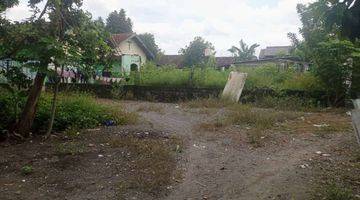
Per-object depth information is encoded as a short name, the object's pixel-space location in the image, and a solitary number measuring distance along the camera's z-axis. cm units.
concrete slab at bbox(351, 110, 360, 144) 292
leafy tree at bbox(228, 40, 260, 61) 3959
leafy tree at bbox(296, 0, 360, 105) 1138
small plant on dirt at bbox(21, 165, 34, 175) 556
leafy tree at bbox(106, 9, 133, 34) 3609
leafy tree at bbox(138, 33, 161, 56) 3628
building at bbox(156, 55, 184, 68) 3412
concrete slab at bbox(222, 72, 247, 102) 1300
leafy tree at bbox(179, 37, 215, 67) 3219
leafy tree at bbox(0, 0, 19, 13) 733
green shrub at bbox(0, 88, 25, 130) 763
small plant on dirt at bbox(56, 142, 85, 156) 635
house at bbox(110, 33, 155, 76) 2785
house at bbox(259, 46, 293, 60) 4604
